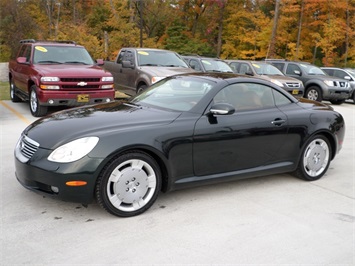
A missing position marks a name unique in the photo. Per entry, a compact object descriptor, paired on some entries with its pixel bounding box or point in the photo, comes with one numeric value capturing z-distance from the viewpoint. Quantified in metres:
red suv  8.92
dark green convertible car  3.76
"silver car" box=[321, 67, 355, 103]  17.39
